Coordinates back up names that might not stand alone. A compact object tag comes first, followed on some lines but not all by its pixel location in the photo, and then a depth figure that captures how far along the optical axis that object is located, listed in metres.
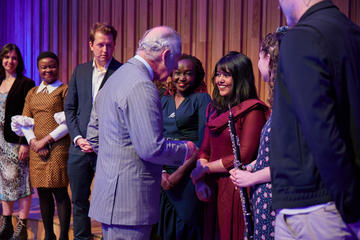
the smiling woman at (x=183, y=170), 3.10
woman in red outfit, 2.55
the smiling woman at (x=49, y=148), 3.60
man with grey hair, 1.85
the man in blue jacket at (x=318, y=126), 1.11
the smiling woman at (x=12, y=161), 3.93
